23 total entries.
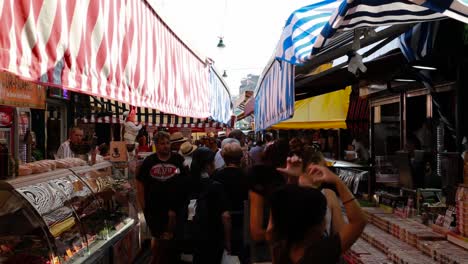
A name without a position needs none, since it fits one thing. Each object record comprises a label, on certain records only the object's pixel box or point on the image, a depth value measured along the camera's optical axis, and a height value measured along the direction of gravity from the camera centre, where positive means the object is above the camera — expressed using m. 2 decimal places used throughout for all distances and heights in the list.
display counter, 3.95 -0.86
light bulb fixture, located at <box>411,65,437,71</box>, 5.92 +0.80
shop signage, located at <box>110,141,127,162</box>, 7.36 -0.33
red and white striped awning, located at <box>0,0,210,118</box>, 1.78 +0.41
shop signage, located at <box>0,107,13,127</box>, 8.17 +0.24
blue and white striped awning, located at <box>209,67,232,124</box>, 9.02 +0.77
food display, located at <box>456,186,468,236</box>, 3.72 -0.62
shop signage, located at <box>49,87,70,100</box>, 10.91 +0.90
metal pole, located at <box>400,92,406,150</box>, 7.52 +0.19
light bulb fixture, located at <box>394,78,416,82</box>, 7.02 +0.77
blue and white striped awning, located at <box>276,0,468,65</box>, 1.96 +0.70
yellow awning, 11.67 +0.50
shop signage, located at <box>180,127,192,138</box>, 16.66 +0.00
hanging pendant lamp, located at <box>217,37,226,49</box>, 16.94 +3.07
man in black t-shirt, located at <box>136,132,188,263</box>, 6.04 -0.83
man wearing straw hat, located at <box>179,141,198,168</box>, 10.34 -0.44
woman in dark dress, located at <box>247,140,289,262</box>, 3.93 -0.48
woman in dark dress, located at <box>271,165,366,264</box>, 2.35 -0.49
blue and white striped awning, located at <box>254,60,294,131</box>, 5.24 +0.54
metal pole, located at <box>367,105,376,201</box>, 6.40 -0.51
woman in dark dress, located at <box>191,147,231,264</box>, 5.36 -1.07
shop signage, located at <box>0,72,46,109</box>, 5.56 +0.48
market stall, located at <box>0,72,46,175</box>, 5.49 +0.32
